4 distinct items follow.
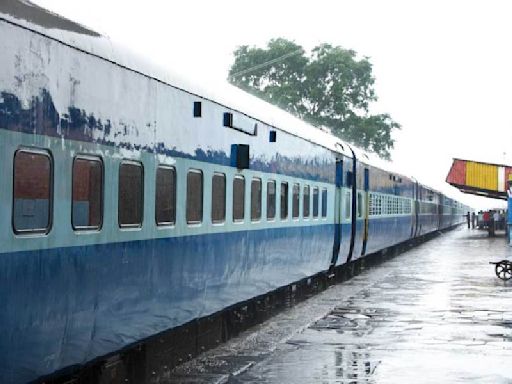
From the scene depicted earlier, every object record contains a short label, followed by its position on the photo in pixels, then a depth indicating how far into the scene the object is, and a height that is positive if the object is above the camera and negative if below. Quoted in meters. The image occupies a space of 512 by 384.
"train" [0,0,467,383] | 6.73 +0.22
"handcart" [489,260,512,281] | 24.89 -0.94
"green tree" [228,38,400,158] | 85.19 +11.00
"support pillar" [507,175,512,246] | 36.09 +0.66
